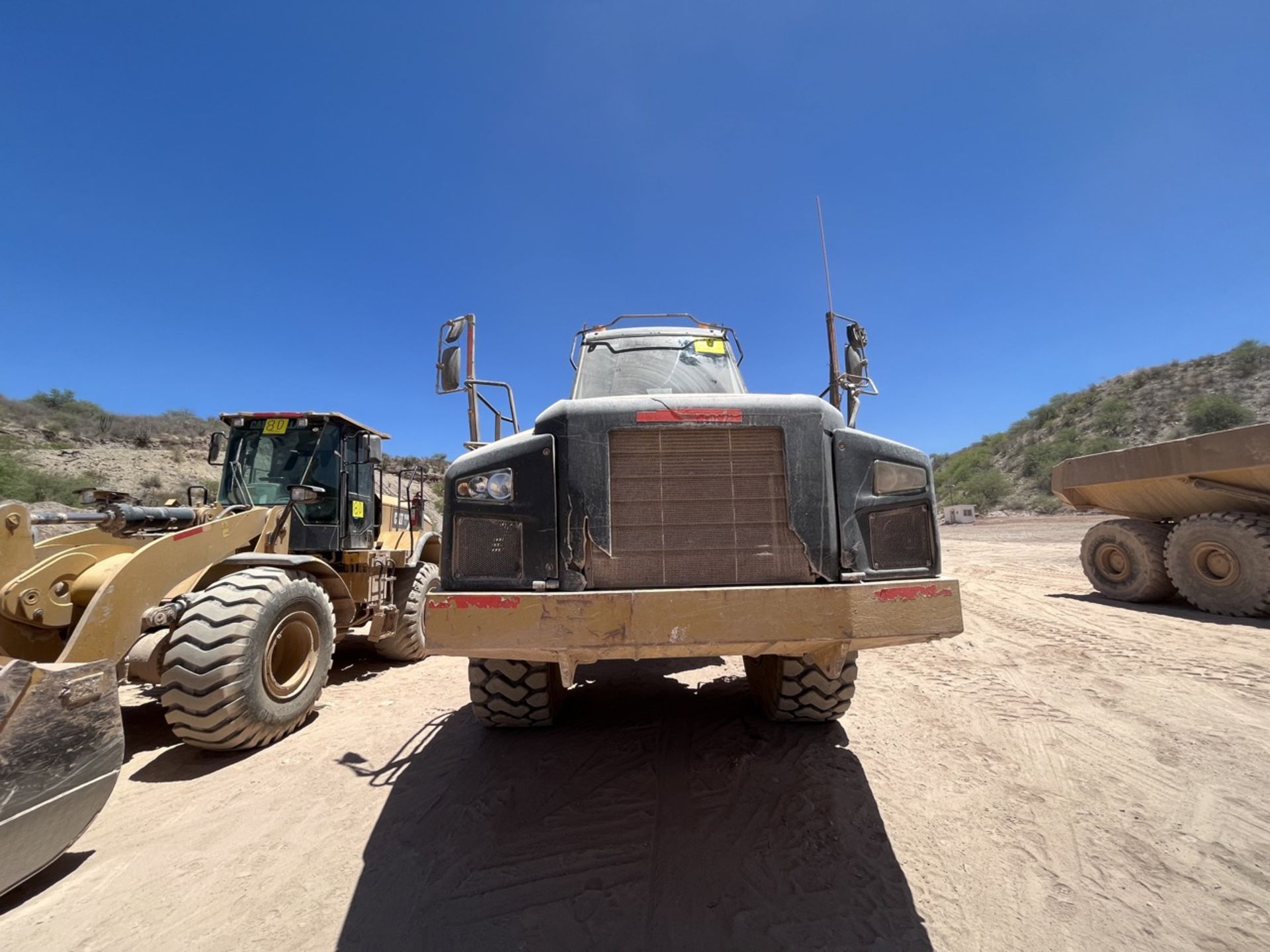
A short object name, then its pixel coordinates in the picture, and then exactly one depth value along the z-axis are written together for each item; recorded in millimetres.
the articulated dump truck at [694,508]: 2445
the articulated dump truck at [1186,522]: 6984
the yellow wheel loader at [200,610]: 2574
